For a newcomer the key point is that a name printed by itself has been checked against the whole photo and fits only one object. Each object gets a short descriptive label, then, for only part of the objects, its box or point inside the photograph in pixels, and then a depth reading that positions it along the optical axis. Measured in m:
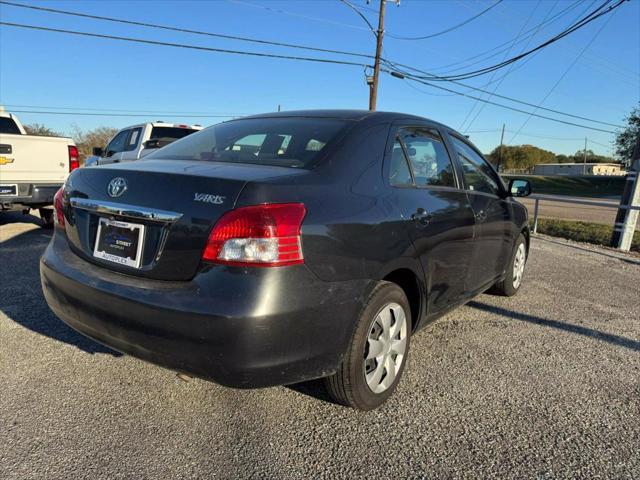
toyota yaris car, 2.02
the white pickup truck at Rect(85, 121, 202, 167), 9.87
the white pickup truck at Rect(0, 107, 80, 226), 6.96
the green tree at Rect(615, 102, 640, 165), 51.69
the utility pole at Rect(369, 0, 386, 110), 22.59
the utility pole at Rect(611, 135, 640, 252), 8.74
